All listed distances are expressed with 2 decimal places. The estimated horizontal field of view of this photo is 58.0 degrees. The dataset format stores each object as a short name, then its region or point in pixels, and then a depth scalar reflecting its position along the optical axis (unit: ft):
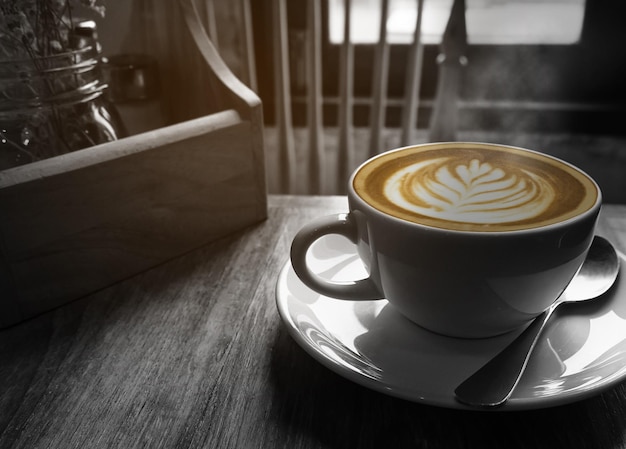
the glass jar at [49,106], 1.71
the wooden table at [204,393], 1.17
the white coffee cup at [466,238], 1.20
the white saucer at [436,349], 1.15
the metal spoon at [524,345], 1.11
